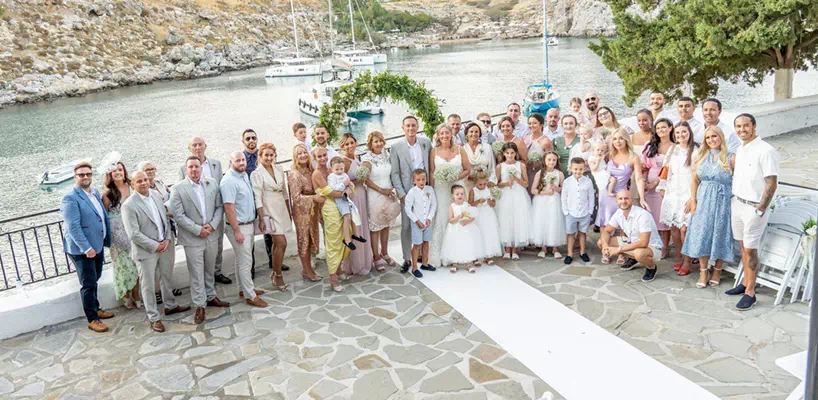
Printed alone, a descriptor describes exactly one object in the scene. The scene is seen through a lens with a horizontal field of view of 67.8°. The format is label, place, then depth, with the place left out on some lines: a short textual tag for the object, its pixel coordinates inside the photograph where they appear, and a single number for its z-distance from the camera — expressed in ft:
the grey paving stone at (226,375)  19.06
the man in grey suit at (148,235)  21.88
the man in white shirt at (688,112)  25.75
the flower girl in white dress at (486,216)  26.91
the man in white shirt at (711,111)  23.53
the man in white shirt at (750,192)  20.65
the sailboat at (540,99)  137.69
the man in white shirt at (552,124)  29.27
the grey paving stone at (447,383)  18.26
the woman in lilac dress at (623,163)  25.31
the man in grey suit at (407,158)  26.55
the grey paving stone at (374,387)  18.17
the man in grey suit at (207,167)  24.87
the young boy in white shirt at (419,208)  26.07
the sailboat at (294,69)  261.65
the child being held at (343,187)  24.95
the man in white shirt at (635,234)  24.40
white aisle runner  17.89
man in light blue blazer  21.67
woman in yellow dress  25.27
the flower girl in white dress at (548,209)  27.25
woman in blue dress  22.41
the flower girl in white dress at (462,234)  26.37
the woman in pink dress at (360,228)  26.20
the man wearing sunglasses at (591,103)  30.68
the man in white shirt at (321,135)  26.58
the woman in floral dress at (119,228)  23.15
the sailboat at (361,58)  309.10
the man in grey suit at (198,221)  22.70
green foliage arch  28.84
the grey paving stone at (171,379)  19.13
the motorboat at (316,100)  167.53
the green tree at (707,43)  48.14
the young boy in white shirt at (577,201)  26.50
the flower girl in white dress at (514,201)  27.37
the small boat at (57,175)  114.42
